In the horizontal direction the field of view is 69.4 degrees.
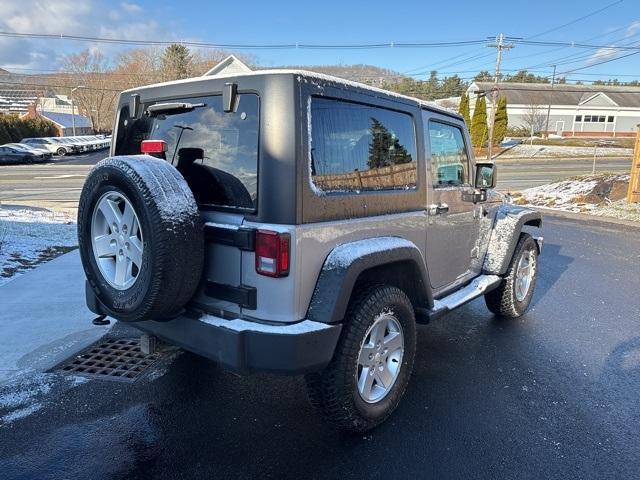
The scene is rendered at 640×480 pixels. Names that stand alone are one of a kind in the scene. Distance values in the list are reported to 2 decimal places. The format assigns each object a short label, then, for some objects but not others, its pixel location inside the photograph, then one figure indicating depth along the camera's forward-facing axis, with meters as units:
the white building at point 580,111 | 63.38
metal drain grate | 3.49
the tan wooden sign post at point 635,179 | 12.28
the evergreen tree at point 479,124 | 40.35
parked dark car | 32.47
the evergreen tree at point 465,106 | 41.12
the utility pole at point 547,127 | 56.64
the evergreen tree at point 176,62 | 50.84
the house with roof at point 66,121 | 59.51
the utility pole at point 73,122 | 57.41
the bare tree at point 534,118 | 55.44
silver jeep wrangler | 2.30
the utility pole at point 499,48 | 38.72
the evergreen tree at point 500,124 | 42.88
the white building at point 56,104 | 71.12
